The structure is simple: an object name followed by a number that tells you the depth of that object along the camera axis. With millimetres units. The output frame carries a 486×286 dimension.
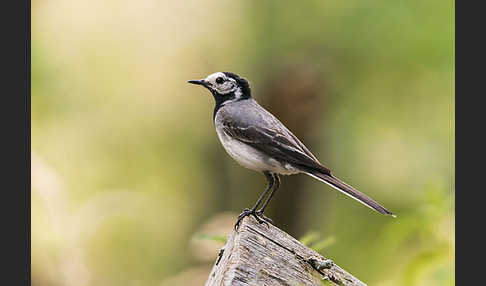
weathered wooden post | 5723
